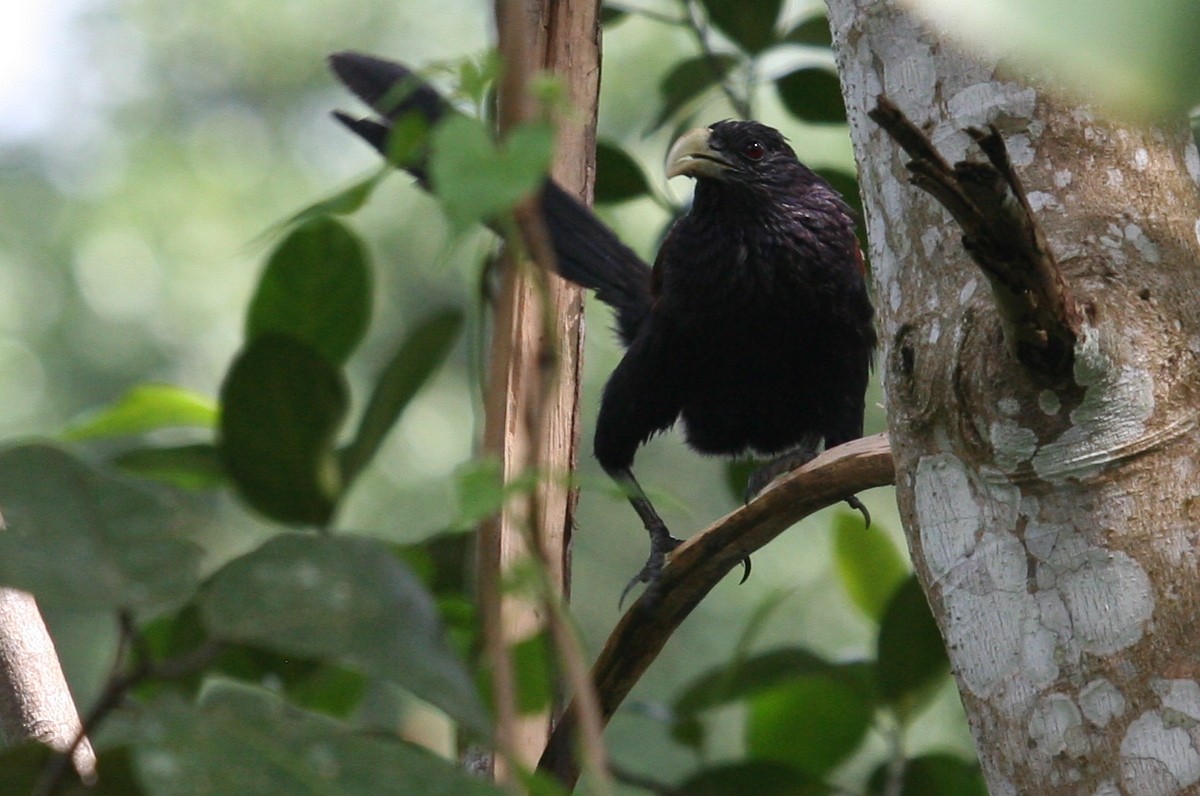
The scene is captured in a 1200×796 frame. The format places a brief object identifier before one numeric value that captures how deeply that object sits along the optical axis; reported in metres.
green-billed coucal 7.98
